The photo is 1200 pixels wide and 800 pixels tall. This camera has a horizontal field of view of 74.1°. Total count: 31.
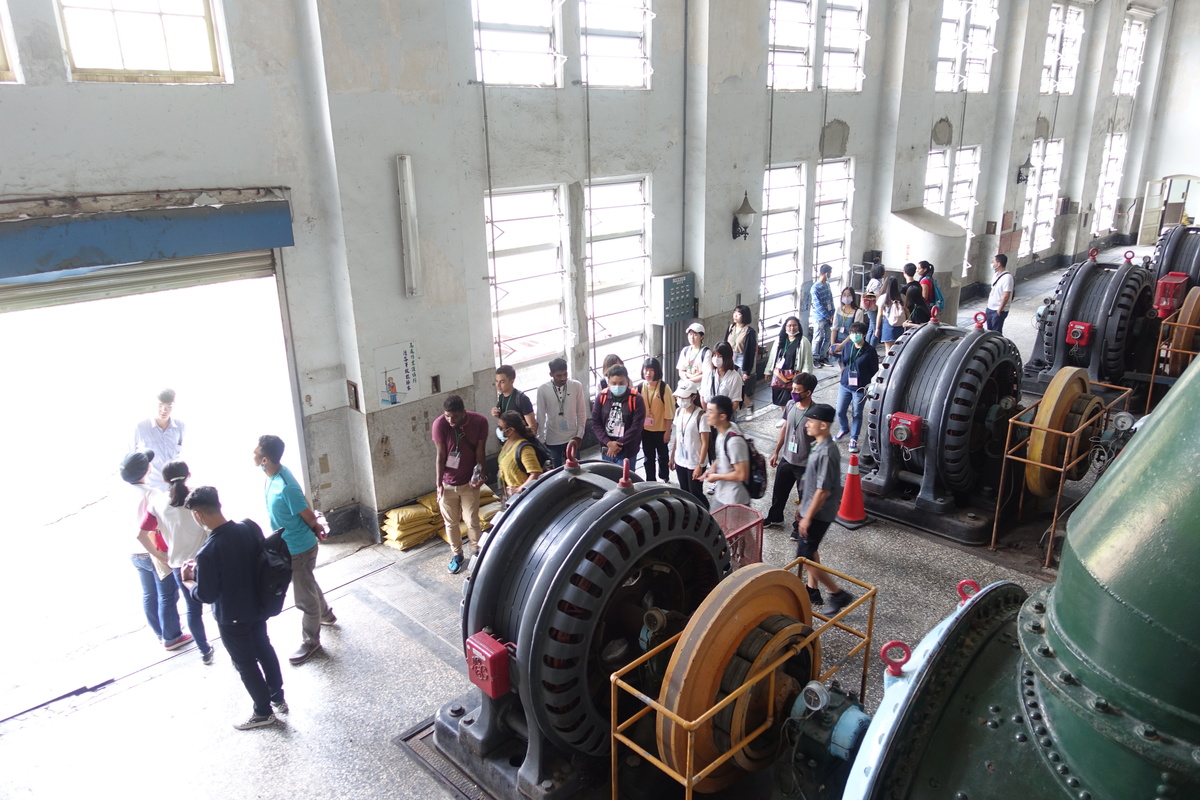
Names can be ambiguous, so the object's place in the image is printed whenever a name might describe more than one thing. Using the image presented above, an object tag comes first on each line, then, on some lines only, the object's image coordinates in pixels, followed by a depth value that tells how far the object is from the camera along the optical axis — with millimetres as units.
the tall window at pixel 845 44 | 12422
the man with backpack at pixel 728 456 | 6375
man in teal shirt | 5668
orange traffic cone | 7461
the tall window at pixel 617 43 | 9023
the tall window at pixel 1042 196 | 19297
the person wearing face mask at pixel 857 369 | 8961
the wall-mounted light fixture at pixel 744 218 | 11062
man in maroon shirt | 6926
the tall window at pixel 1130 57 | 21641
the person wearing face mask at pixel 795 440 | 6902
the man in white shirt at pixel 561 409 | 7758
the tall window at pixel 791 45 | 11312
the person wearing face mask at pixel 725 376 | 7945
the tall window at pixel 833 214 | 13227
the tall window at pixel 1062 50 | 18562
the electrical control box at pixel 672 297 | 10359
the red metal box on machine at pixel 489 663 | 4238
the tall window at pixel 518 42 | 8008
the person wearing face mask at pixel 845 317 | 10031
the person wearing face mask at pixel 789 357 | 9195
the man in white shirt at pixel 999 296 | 12133
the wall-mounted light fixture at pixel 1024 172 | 17703
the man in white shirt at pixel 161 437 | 6598
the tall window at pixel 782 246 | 12234
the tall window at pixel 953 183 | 15852
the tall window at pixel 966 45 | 15133
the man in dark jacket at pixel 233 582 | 4855
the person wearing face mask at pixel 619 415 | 7500
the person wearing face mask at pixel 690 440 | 6949
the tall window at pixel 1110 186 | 22750
